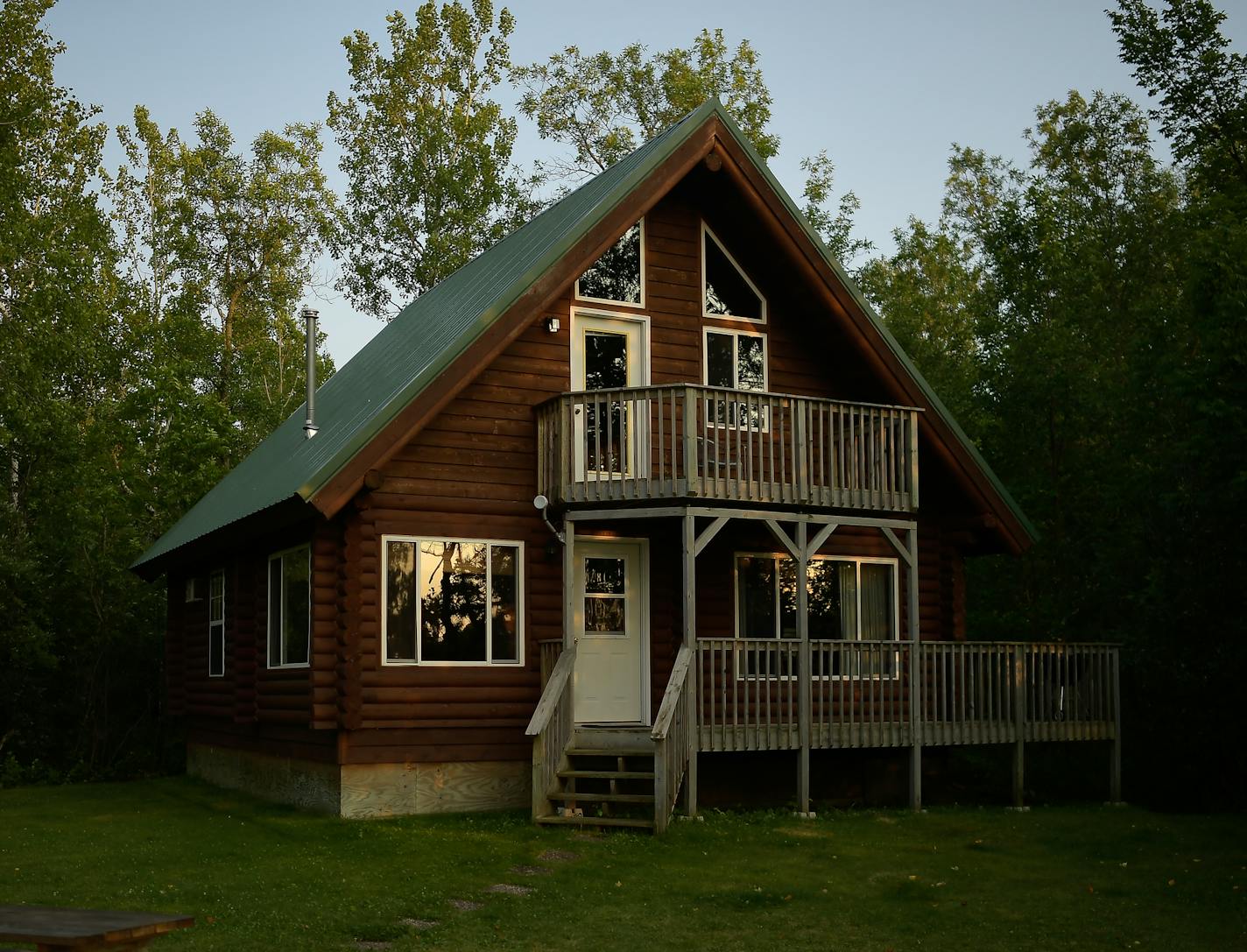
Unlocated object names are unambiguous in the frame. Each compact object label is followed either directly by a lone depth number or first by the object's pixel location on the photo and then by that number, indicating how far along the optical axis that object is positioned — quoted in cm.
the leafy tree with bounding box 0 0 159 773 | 2858
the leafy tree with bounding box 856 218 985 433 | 3962
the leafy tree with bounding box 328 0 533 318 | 4084
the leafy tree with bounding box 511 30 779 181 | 4053
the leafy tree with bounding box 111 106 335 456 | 4366
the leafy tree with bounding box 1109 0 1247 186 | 2716
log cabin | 1753
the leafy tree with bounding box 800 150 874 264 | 4184
